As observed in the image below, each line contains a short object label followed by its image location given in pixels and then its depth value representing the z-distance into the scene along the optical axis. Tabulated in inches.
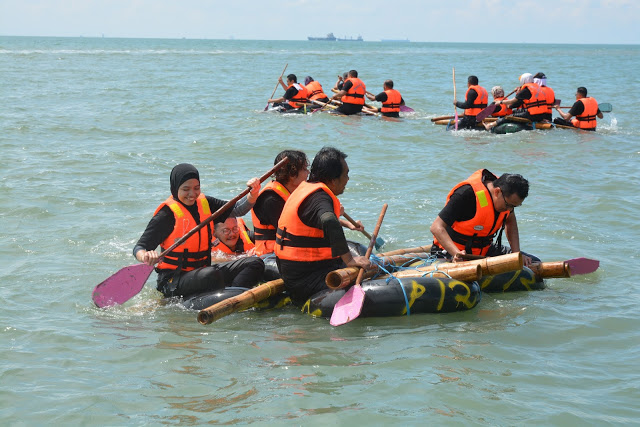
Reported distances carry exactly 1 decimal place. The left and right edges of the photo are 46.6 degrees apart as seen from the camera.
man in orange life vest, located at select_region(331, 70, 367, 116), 786.8
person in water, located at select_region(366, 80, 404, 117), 794.2
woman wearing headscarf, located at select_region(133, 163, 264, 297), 249.3
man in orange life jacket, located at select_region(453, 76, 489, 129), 677.9
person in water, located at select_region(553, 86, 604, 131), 677.3
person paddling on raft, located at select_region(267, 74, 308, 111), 825.5
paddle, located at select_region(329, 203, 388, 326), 231.8
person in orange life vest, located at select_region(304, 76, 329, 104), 856.3
